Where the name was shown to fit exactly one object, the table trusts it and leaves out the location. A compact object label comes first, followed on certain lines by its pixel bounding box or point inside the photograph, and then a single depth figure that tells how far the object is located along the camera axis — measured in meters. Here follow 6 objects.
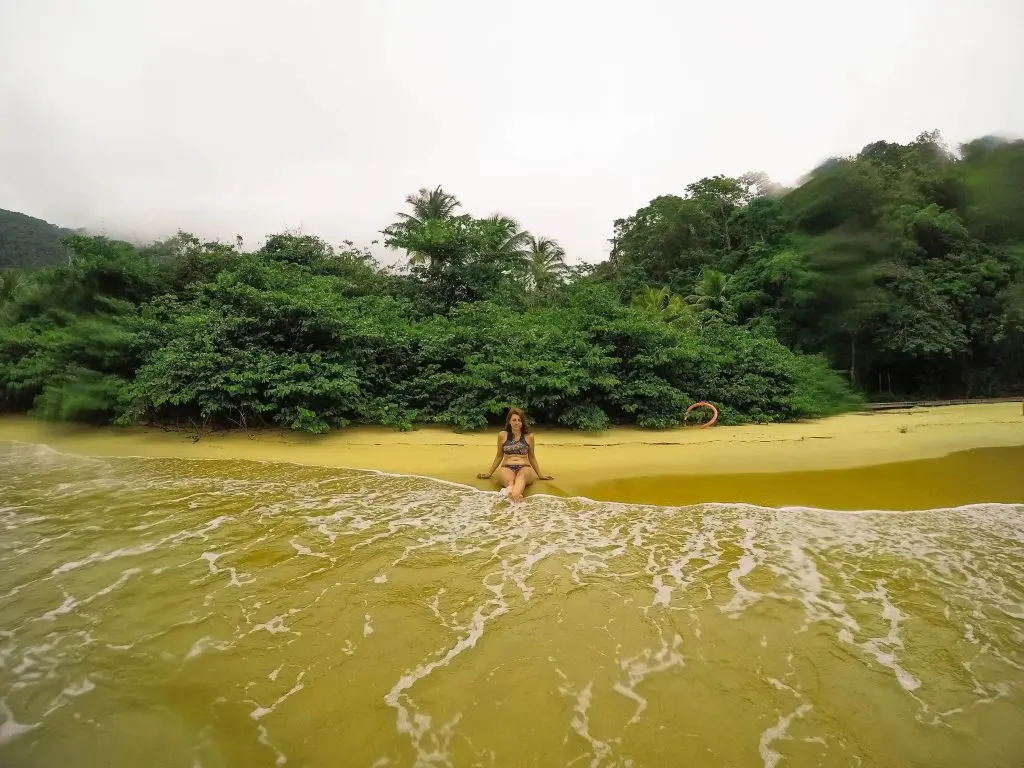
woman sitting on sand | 6.50
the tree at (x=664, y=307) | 17.22
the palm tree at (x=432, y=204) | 21.48
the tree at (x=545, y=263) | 23.52
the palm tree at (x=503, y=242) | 15.64
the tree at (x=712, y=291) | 22.20
